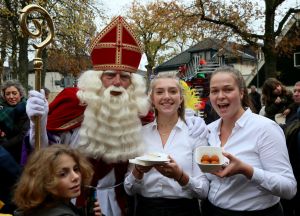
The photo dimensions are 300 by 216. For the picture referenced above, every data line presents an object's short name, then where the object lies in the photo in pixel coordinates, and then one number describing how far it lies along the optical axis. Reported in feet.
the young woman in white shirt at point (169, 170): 6.24
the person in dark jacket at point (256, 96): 22.20
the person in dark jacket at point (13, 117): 9.94
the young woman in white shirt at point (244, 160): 5.55
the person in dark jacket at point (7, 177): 6.82
